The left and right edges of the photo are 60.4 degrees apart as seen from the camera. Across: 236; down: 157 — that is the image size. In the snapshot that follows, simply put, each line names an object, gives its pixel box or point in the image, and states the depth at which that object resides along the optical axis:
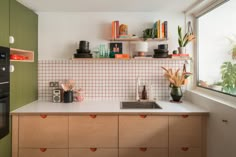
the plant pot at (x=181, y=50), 2.66
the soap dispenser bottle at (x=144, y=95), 2.79
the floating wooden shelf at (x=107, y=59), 2.62
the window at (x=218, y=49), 1.95
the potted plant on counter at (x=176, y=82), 2.65
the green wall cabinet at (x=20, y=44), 1.96
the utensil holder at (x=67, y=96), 2.64
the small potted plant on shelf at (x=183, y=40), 2.64
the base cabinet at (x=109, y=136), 2.14
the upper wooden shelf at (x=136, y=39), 2.69
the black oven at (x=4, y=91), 1.84
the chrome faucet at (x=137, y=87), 2.76
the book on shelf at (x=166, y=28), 2.65
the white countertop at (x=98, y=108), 2.12
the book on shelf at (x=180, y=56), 2.61
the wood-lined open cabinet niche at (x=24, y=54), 2.17
